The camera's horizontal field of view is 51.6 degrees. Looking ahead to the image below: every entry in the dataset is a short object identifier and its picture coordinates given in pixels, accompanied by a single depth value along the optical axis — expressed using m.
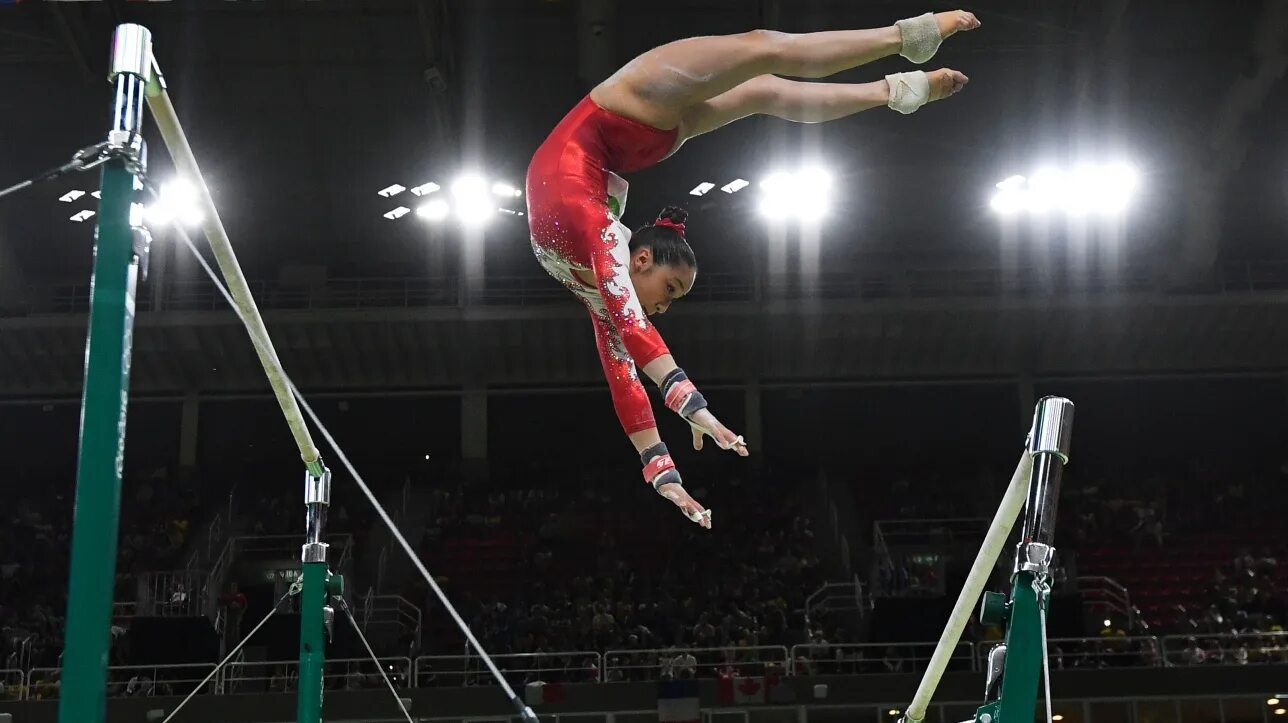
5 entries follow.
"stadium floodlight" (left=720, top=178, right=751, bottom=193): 15.56
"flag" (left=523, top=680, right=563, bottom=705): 11.56
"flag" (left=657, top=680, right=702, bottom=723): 11.82
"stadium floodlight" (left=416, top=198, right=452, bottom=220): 15.94
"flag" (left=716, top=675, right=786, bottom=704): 11.86
